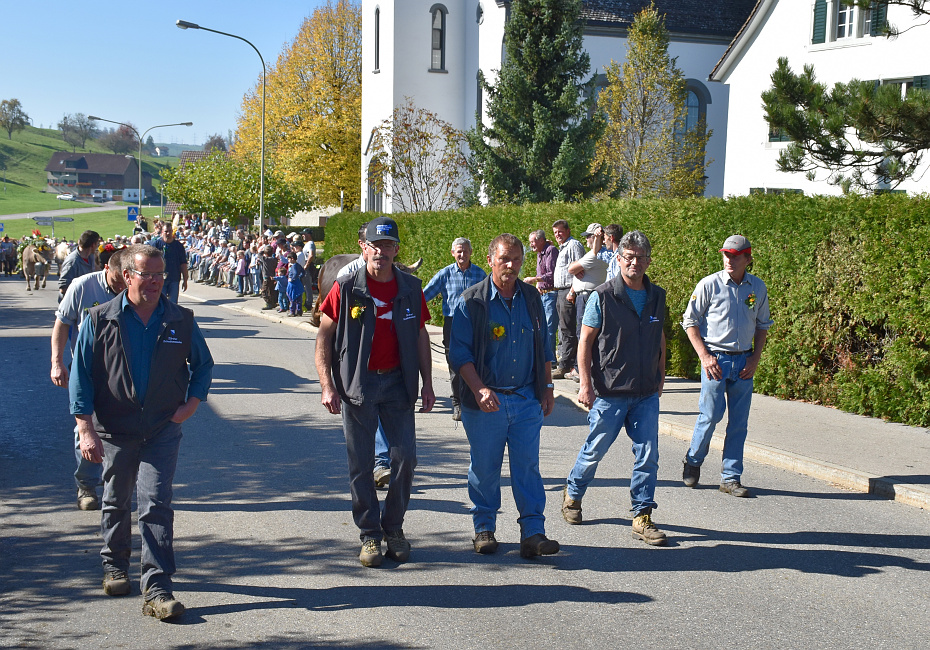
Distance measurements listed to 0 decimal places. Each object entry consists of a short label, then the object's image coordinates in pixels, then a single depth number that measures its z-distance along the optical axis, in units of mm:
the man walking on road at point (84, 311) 6480
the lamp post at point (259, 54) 31234
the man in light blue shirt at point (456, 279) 9211
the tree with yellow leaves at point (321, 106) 47406
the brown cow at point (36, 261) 35125
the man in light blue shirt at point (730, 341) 7379
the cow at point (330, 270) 8852
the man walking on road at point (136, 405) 4996
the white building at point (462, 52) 38750
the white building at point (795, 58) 24953
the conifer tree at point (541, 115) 28547
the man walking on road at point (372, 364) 5691
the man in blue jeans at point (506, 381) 5844
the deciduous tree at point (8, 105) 198750
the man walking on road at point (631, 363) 6285
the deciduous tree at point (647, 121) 32250
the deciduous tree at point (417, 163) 32969
